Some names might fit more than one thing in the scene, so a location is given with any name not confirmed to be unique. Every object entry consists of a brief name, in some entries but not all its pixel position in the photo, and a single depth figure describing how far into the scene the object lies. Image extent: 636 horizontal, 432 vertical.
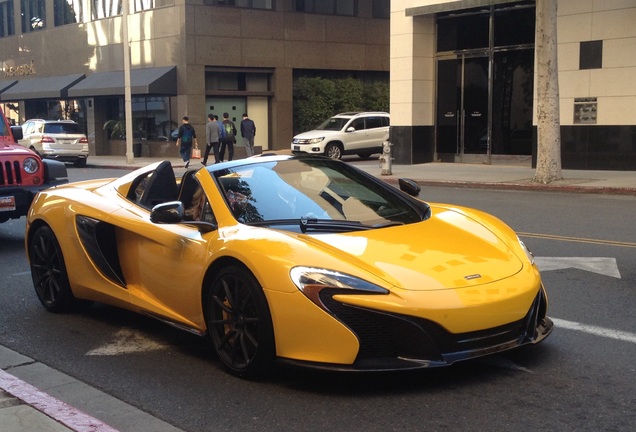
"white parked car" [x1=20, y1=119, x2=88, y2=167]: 30.44
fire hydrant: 21.91
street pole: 31.91
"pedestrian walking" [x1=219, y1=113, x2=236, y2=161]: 28.58
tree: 17.27
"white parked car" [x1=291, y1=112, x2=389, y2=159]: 30.69
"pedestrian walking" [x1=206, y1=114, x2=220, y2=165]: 27.78
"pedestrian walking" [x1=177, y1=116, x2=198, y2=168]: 28.75
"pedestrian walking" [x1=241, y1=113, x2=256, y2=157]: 30.28
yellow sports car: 4.38
